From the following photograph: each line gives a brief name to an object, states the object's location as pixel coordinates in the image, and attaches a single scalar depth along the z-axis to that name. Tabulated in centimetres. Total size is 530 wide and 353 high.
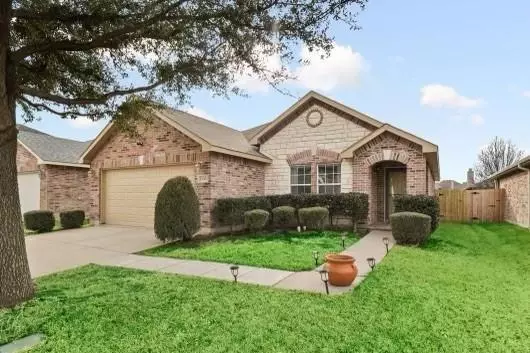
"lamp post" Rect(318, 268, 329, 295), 599
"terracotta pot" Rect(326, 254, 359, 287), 636
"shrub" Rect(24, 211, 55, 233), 1498
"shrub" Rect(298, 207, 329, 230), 1320
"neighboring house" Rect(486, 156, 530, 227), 1581
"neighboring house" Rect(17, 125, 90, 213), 1978
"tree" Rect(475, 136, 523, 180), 4247
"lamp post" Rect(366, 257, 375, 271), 692
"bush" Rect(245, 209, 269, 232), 1268
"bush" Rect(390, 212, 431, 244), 1038
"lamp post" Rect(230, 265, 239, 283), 637
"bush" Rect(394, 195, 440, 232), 1160
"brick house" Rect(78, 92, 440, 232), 1344
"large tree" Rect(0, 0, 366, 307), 553
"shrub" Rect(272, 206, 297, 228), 1369
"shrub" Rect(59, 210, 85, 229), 1578
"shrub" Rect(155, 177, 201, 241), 1093
